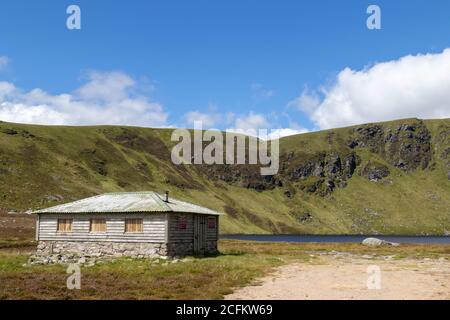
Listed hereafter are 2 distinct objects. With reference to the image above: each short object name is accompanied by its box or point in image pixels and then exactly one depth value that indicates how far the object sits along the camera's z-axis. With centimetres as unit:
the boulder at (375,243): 7450
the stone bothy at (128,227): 4044
